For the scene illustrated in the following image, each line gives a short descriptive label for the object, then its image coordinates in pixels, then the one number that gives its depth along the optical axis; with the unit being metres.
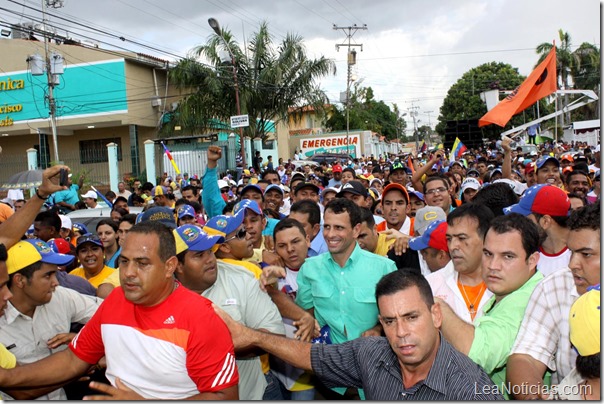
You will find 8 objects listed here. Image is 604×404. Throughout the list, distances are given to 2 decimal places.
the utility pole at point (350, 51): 42.88
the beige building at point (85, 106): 28.53
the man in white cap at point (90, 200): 11.68
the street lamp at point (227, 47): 20.58
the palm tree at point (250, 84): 30.19
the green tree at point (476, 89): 61.75
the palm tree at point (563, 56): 51.50
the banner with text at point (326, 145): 49.94
